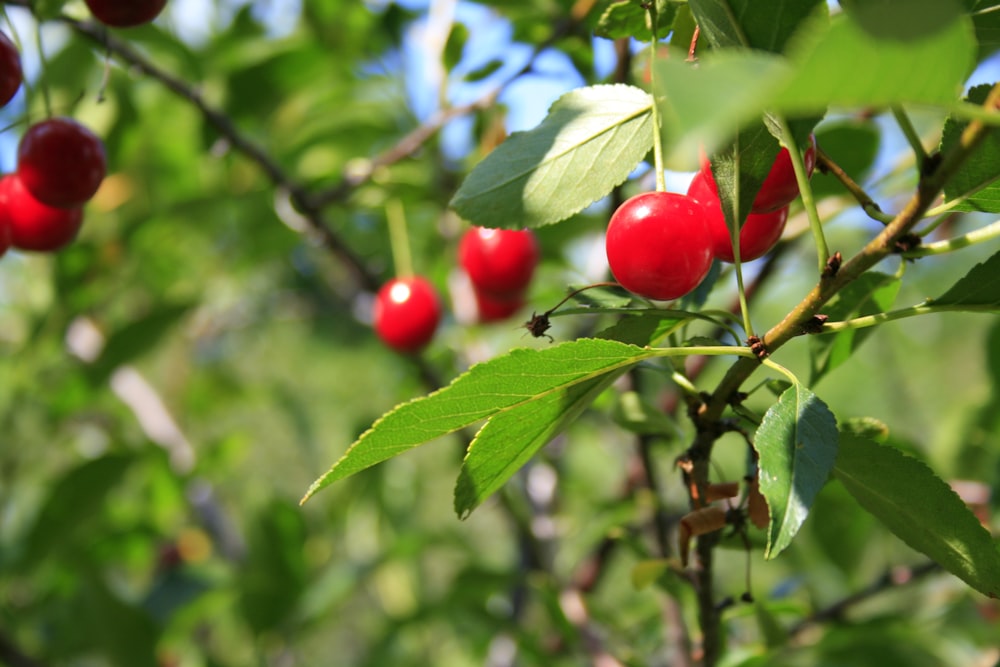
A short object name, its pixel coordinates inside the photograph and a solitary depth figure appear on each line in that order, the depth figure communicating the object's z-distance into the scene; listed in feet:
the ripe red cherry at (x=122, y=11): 1.54
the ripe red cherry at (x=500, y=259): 1.92
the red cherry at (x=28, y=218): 1.63
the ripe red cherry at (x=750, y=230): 1.40
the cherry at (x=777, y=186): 1.37
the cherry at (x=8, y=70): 1.53
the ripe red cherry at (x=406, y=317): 2.00
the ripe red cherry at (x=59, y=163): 1.59
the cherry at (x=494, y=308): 2.14
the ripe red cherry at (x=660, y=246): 1.38
